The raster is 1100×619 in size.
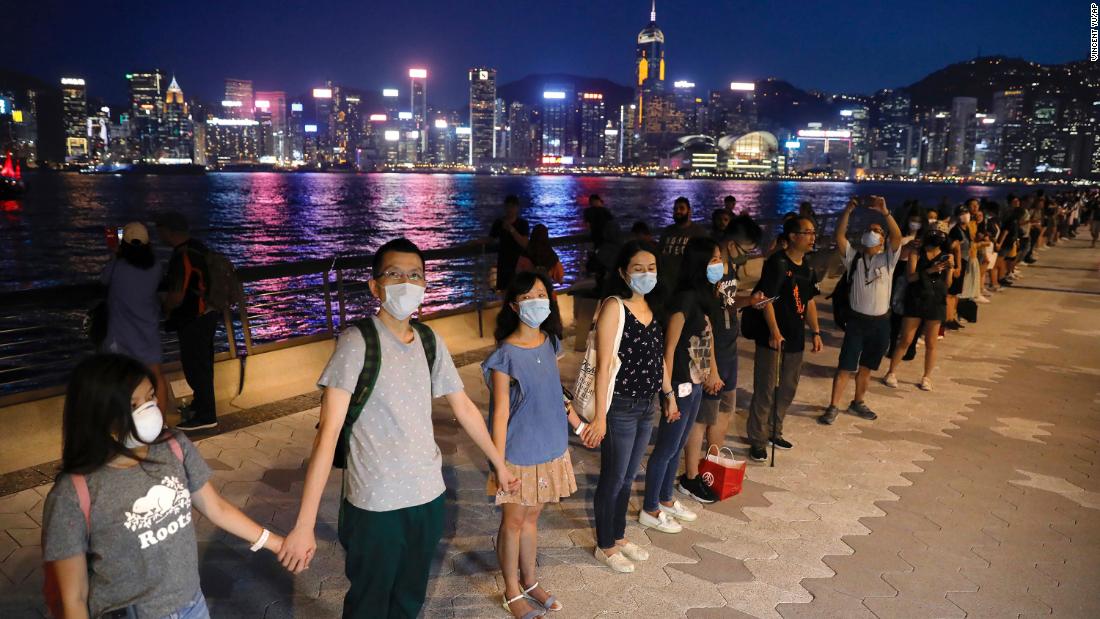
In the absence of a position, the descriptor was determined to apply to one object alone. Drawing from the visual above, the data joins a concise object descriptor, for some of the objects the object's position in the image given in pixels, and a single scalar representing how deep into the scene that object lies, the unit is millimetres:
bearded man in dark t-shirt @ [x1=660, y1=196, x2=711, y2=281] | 7304
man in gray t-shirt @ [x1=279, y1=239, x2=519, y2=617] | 2609
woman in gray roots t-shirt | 2029
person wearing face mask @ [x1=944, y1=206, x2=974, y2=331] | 9250
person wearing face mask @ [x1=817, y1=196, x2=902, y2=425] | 6844
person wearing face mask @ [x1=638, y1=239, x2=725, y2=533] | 4430
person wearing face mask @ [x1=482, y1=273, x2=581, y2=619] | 3367
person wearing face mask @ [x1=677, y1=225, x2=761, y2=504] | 5051
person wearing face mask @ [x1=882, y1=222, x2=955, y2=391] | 7594
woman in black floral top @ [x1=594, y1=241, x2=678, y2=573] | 3816
